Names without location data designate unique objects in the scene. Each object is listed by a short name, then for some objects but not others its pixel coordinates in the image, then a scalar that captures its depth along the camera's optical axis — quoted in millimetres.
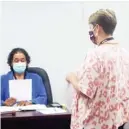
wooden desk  3910
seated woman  4681
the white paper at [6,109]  4022
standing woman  3379
